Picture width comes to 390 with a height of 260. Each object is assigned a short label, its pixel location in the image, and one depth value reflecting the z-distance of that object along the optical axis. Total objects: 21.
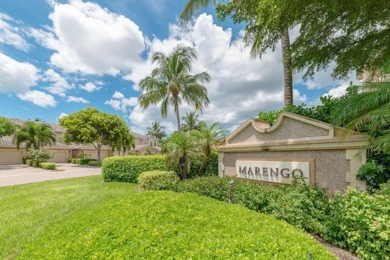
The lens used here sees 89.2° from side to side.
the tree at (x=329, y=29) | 5.46
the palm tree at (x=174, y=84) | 15.62
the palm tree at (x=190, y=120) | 38.58
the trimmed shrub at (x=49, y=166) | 22.53
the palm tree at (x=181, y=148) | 9.48
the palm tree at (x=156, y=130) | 56.67
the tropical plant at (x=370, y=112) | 3.76
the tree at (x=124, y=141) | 31.42
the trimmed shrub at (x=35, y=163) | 25.56
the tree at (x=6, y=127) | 24.86
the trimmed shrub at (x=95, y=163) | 29.38
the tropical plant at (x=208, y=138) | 9.48
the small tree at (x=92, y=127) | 27.47
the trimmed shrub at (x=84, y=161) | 31.02
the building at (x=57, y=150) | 30.87
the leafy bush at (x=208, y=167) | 10.15
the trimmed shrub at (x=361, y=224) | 3.19
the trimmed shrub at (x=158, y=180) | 8.29
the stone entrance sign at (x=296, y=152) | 5.11
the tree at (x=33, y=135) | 28.55
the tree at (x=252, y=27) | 7.19
